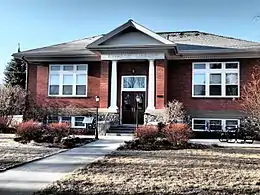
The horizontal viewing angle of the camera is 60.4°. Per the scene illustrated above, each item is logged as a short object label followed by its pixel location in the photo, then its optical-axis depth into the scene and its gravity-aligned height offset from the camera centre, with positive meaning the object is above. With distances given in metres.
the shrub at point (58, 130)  10.62 -1.32
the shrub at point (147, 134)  10.21 -1.38
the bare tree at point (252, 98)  13.13 +0.43
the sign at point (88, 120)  14.83 -1.13
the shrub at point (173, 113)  13.91 -0.55
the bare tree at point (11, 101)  14.68 +0.07
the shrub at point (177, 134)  9.85 -1.31
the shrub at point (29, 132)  10.47 -1.40
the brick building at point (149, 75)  14.65 +2.03
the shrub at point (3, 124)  13.98 -1.39
